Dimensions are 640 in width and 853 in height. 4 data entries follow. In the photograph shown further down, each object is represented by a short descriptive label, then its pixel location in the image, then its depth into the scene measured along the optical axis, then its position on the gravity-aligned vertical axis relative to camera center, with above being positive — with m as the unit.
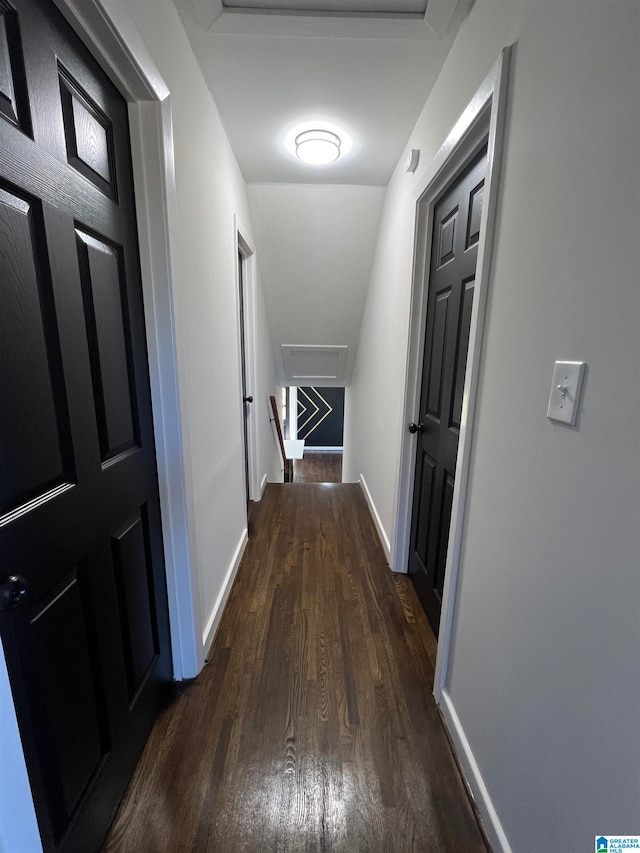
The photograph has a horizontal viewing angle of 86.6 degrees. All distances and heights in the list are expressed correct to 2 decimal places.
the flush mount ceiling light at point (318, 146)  1.86 +1.16
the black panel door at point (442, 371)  1.30 -0.06
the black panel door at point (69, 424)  0.64 -0.17
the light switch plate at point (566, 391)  0.68 -0.06
